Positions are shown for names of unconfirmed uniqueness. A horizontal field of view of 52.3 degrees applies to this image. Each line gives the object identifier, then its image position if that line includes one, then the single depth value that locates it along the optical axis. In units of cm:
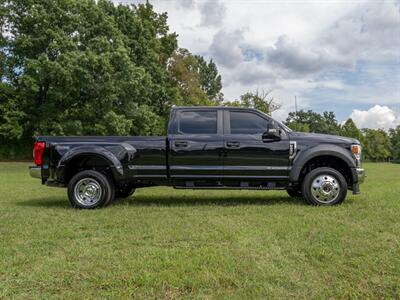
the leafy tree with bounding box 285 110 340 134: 9677
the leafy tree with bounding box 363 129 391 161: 9244
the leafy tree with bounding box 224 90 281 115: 4628
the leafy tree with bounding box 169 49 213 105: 4306
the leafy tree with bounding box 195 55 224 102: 8494
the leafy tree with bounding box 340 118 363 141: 8238
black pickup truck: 774
